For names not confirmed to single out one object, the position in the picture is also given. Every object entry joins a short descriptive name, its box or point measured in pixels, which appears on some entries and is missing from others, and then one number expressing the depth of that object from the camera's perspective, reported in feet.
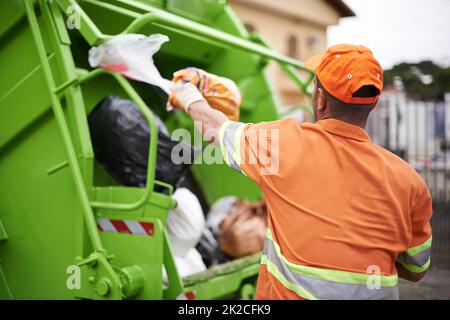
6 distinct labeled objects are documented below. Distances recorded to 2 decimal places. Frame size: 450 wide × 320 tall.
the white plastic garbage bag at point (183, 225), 9.34
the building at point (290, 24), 43.57
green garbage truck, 7.29
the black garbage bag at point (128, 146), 8.84
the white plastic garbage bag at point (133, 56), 6.51
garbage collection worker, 4.68
